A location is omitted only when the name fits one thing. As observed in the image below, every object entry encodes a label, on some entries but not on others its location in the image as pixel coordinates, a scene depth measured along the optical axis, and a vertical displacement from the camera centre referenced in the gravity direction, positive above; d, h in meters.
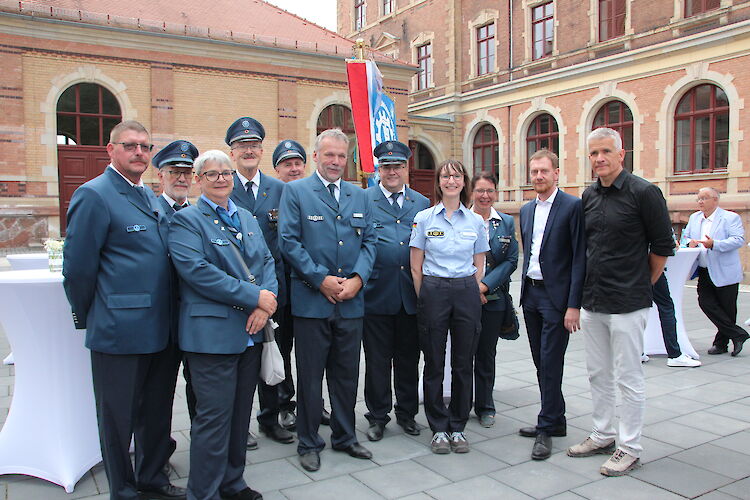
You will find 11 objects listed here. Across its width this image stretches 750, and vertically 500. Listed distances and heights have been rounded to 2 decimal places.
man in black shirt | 3.78 -0.25
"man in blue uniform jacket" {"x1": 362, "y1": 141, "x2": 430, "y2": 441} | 4.46 -0.59
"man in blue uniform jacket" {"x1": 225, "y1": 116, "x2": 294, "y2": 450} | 4.47 +0.22
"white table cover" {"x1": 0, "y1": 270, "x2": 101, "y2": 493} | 3.61 -1.00
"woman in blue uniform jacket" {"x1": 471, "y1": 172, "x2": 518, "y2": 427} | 4.80 -0.46
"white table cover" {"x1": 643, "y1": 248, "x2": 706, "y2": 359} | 6.82 -0.76
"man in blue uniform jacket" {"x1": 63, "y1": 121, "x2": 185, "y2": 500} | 3.08 -0.30
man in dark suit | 4.10 -0.40
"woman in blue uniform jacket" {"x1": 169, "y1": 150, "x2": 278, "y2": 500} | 3.15 -0.46
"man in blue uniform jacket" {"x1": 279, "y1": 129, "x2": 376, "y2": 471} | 3.95 -0.39
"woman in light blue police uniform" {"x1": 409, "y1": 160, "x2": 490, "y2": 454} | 4.21 -0.49
